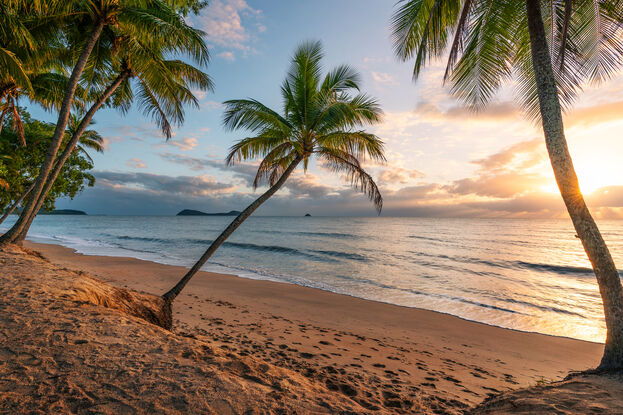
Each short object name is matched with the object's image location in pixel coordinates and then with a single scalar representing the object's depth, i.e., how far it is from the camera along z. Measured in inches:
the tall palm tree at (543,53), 154.9
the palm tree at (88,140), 633.6
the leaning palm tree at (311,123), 304.2
